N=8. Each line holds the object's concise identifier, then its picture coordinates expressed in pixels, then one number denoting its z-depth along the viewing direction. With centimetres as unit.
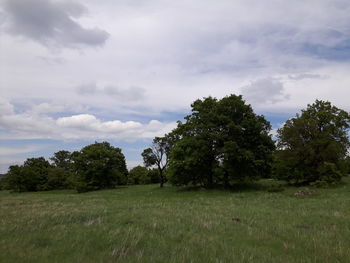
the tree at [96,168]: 5097
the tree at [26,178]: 6203
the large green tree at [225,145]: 2870
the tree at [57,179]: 6519
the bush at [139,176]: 7524
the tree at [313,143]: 3058
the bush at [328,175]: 2799
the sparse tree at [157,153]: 4934
